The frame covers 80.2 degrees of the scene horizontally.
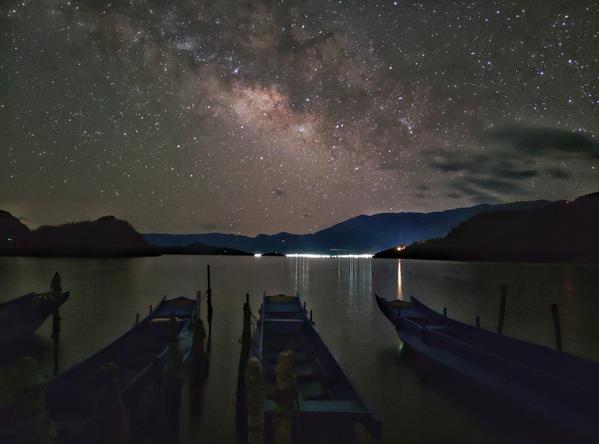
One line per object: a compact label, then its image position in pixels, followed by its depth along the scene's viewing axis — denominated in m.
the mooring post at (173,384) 10.92
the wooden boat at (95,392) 7.97
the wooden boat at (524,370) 9.39
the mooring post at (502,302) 20.19
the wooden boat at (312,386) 8.24
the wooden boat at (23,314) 19.84
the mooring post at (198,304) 20.13
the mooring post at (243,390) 11.27
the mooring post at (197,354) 15.23
